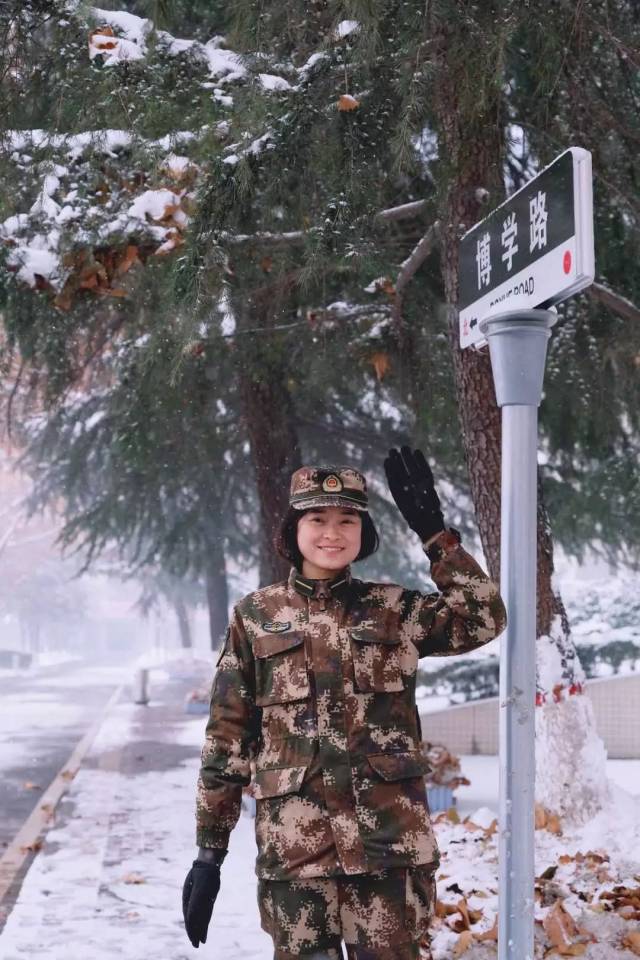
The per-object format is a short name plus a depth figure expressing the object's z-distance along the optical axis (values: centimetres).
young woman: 288
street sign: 258
